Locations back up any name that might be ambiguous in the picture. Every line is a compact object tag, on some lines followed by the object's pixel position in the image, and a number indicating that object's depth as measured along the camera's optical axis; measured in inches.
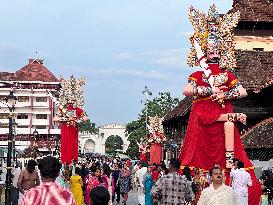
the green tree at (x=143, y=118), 3718.0
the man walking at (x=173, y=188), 403.5
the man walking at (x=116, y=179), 1085.5
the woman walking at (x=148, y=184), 688.9
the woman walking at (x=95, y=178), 554.9
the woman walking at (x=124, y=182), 1052.5
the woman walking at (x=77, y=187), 646.5
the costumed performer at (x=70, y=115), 927.0
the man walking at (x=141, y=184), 827.0
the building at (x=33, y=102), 3648.1
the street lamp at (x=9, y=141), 689.2
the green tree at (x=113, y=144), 6149.6
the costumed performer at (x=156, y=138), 1549.0
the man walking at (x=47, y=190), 251.9
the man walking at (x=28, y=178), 516.5
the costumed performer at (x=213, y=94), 416.5
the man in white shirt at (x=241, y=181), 431.2
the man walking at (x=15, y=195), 839.7
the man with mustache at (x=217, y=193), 325.1
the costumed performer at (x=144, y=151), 1798.0
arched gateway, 5831.7
